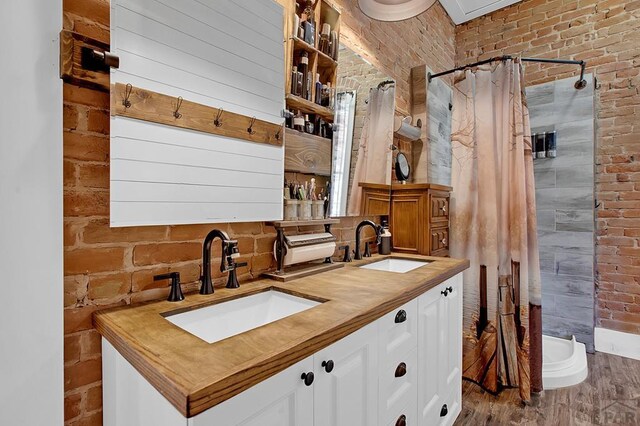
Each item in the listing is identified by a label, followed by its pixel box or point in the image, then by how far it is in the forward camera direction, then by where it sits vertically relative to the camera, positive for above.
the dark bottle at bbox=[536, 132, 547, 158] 2.97 +0.61
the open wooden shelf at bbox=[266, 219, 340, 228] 1.38 -0.06
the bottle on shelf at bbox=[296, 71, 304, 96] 1.54 +0.62
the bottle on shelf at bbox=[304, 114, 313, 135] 1.61 +0.43
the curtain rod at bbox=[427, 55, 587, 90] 2.31 +1.13
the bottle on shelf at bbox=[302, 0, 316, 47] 1.57 +0.92
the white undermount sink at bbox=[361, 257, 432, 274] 1.93 -0.33
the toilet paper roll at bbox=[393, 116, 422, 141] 2.39 +0.63
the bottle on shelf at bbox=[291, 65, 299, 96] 1.52 +0.62
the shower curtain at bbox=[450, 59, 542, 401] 2.14 -0.12
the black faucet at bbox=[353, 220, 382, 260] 1.86 -0.13
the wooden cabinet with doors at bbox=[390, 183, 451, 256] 2.12 -0.05
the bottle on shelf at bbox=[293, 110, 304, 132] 1.54 +0.43
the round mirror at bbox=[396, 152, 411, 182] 2.42 +0.33
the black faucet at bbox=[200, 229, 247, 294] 1.06 -0.16
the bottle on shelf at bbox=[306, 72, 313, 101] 1.60 +0.62
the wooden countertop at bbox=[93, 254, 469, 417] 0.59 -0.31
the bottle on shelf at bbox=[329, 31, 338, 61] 1.75 +0.92
